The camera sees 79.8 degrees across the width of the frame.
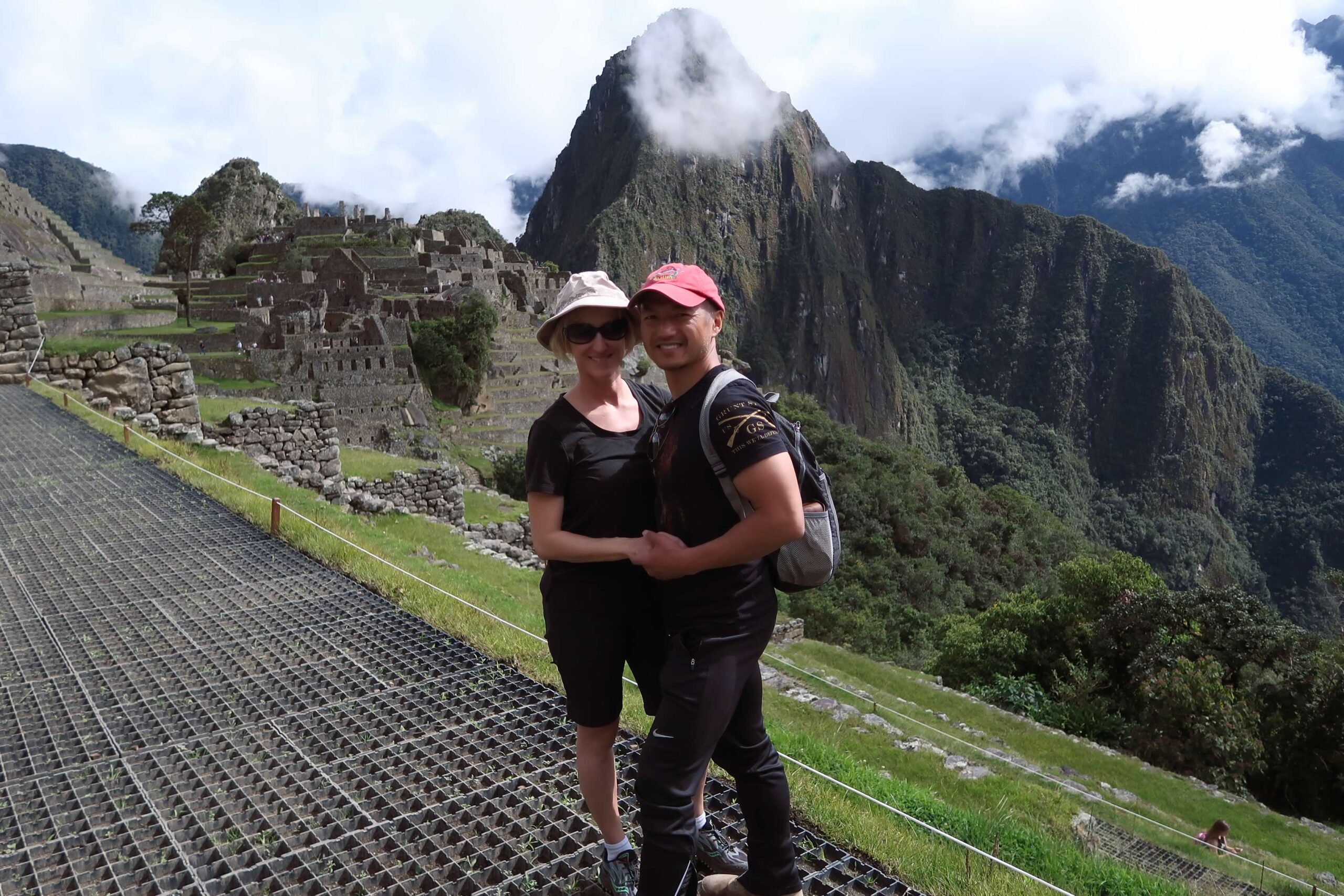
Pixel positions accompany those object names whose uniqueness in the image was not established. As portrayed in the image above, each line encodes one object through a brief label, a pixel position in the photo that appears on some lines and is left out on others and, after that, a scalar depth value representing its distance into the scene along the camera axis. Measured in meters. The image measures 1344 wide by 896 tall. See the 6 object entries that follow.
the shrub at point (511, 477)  28.09
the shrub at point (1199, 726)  13.84
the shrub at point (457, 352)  40.06
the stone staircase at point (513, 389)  38.94
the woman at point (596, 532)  2.62
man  2.24
